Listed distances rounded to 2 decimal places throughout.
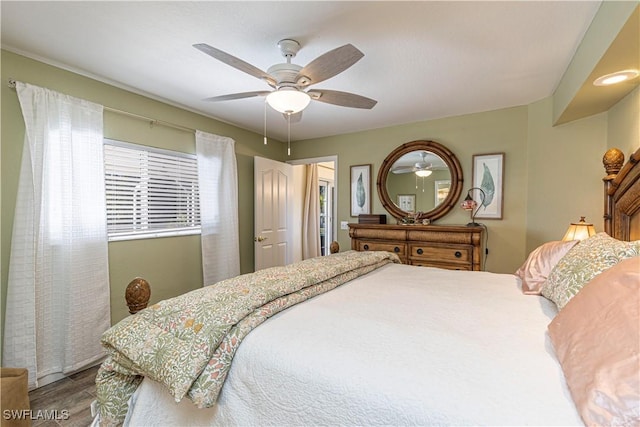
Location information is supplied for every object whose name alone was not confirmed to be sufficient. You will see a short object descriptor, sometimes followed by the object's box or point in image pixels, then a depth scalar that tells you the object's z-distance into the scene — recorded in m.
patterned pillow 1.17
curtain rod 2.53
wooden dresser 2.95
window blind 2.57
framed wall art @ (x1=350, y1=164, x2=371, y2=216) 3.97
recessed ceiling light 1.70
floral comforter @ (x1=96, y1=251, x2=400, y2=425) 1.01
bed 0.74
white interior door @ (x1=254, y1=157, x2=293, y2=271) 3.82
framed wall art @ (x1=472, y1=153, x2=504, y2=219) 3.15
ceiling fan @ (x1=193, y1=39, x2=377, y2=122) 1.55
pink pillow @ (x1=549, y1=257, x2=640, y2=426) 0.64
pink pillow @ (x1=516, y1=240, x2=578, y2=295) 1.63
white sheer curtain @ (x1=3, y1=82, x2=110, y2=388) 1.99
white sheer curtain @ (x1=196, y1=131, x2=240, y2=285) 3.21
